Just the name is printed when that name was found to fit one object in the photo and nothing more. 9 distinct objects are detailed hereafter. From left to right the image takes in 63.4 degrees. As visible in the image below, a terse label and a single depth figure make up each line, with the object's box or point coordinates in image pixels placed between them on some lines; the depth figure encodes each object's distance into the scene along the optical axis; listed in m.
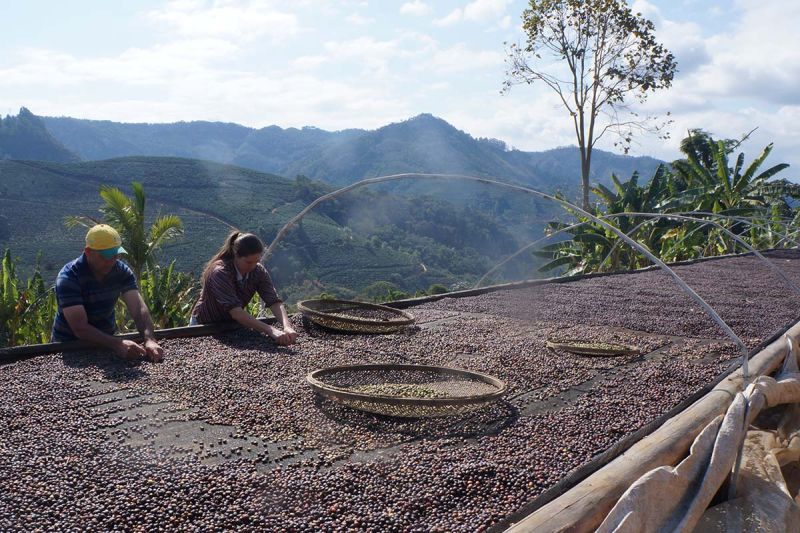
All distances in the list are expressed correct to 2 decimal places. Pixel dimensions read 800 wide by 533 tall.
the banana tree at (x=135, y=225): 8.40
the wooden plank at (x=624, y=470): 1.76
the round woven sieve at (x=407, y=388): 2.56
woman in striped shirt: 3.93
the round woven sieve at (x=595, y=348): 3.86
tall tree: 16.05
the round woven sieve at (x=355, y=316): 4.24
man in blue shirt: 3.39
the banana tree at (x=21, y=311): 6.61
